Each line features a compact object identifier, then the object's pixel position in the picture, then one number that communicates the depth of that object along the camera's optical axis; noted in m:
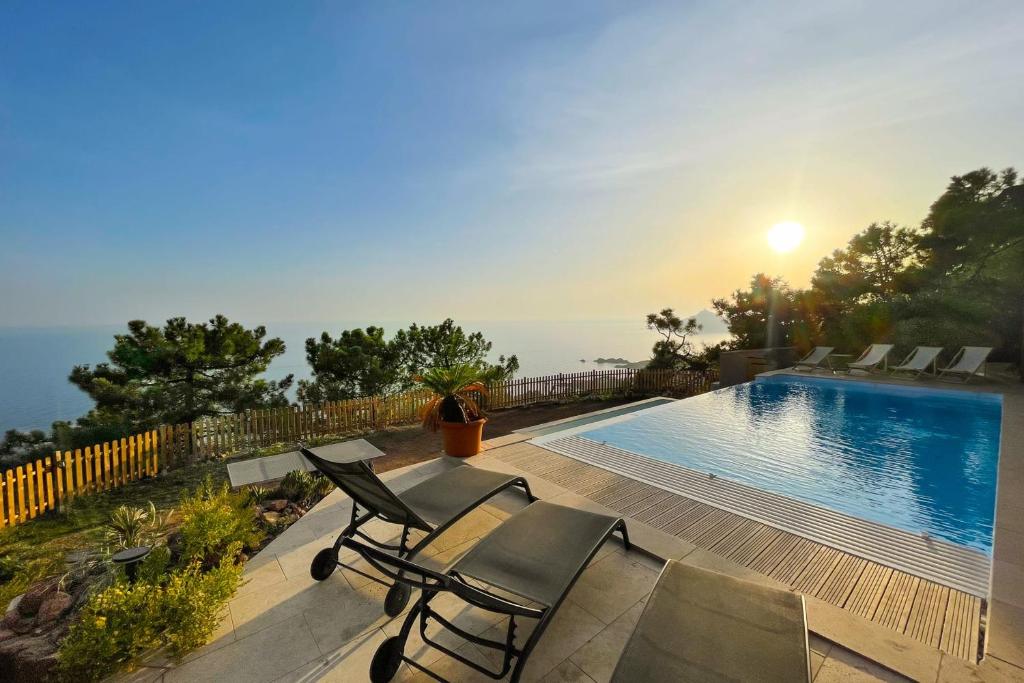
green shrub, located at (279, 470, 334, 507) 4.58
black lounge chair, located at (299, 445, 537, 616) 2.73
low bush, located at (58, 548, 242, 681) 1.96
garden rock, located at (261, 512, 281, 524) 3.93
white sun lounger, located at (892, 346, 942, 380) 12.02
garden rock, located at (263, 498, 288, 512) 4.26
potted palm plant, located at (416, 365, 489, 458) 5.39
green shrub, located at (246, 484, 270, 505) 4.47
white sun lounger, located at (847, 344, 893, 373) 12.91
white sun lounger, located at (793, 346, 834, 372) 13.83
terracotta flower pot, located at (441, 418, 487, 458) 5.37
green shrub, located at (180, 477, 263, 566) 3.02
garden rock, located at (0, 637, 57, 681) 2.08
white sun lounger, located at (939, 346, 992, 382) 11.25
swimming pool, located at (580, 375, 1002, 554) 4.59
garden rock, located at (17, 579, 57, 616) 2.62
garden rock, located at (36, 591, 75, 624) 2.54
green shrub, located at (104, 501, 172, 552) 3.52
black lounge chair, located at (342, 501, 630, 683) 1.83
